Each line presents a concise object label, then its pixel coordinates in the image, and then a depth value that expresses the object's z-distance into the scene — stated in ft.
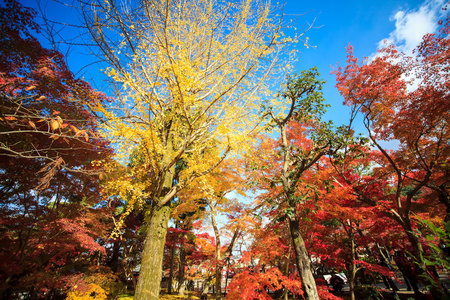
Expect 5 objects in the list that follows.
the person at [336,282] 44.27
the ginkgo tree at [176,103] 12.46
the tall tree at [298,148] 14.94
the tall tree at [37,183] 12.69
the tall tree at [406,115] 21.81
